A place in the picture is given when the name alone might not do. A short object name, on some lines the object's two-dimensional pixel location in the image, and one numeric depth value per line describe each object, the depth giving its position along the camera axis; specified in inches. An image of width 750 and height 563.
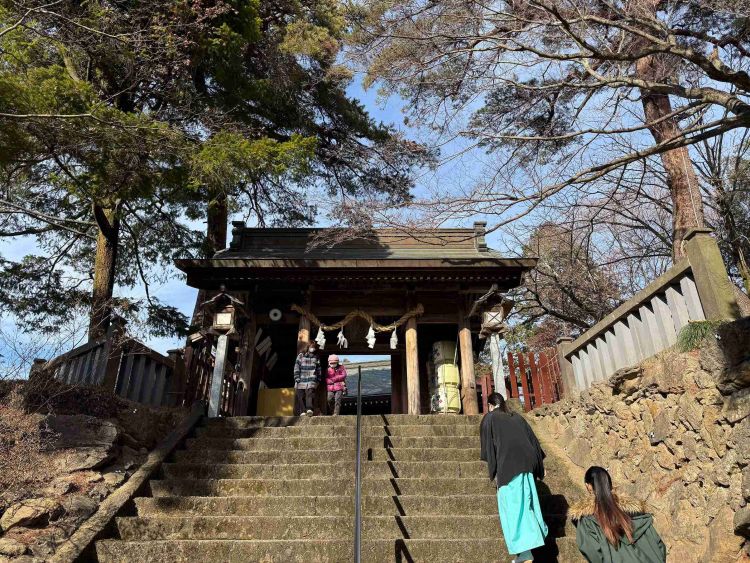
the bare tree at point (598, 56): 189.0
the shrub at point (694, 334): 165.5
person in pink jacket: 332.8
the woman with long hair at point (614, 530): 109.9
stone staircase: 168.1
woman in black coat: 159.5
